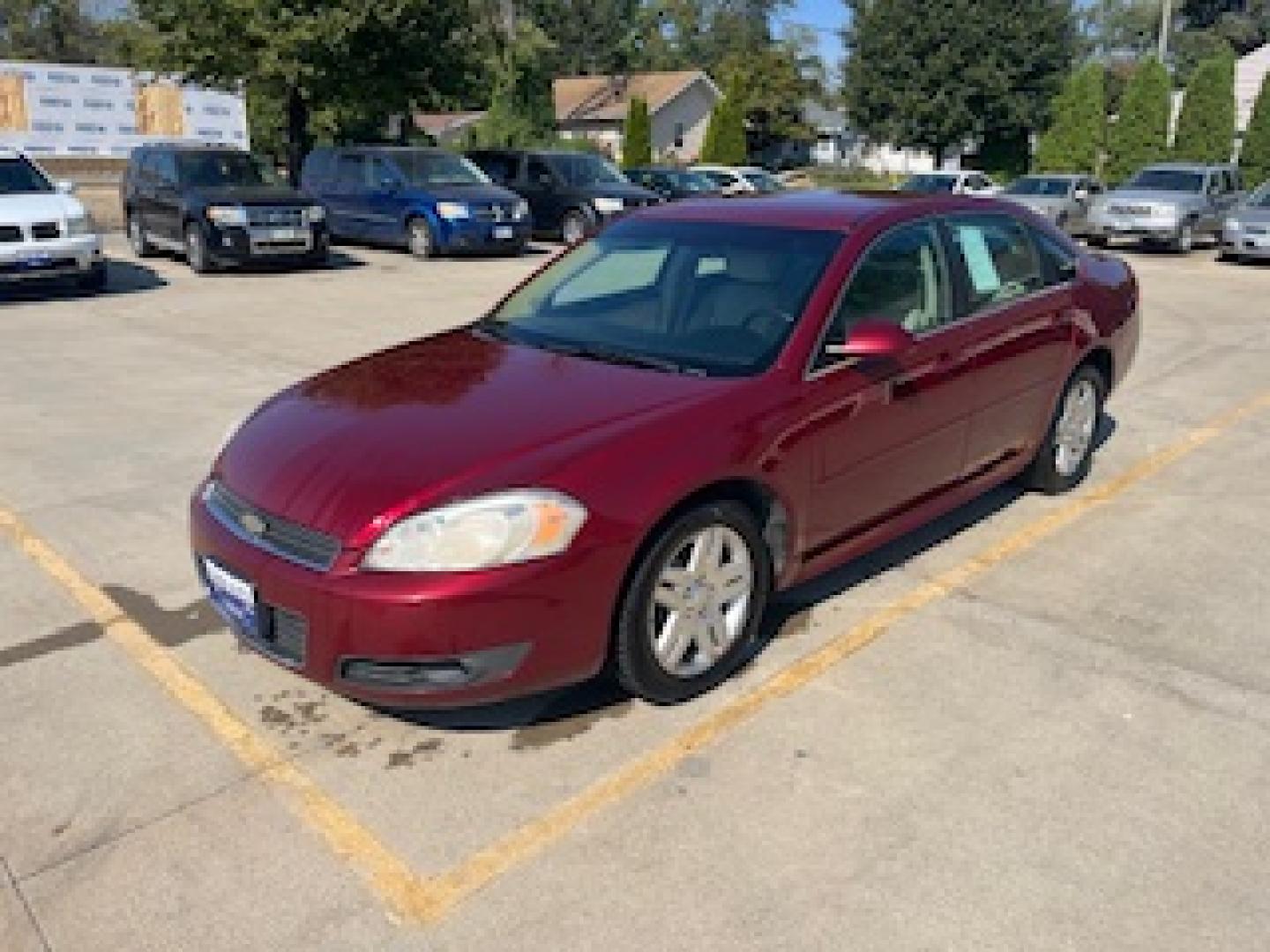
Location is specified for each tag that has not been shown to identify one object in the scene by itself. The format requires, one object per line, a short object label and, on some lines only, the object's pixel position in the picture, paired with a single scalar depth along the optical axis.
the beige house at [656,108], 59.06
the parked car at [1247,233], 16.59
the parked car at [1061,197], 20.05
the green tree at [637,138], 38.12
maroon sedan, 2.96
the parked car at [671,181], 24.27
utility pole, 31.80
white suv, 11.20
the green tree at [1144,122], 31.50
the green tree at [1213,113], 30.47
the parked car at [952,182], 22.97
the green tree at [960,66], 40.62
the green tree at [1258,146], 29.27
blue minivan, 16.19
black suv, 13.77
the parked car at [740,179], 26.99
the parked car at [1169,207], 18.38
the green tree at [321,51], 18.47
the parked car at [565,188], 19.03
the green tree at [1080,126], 33.66
